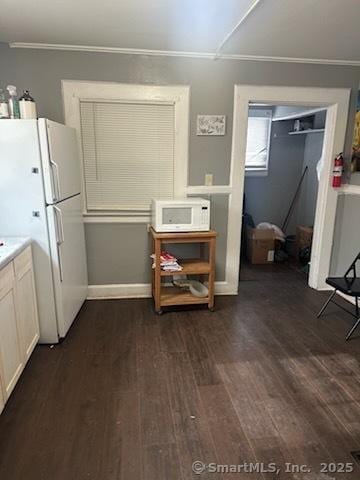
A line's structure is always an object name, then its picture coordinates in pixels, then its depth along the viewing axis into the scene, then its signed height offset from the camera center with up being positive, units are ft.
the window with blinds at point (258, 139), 16.76 +1.19
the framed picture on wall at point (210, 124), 10.53 +1.20
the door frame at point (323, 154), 10.60 +0.17
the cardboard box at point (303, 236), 15.23 -3.48
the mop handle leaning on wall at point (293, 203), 17.24 -2.16
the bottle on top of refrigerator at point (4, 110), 7.47 +1.13
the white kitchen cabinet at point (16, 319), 6.17 -3.34
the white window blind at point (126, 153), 10.23 +0.25
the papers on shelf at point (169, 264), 10.09 -3.16
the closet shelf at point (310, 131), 14.75 +1.46
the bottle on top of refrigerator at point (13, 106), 7.61 +1.25
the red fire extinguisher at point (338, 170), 11.29 -0.24
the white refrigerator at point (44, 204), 7.39 -1.05
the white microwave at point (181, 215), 9.73 -1.60
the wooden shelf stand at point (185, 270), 9.77 -3.37
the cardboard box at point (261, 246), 15.58 -3.96
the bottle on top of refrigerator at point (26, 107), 7.64 +1.24
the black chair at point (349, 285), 8.91 -3.44
